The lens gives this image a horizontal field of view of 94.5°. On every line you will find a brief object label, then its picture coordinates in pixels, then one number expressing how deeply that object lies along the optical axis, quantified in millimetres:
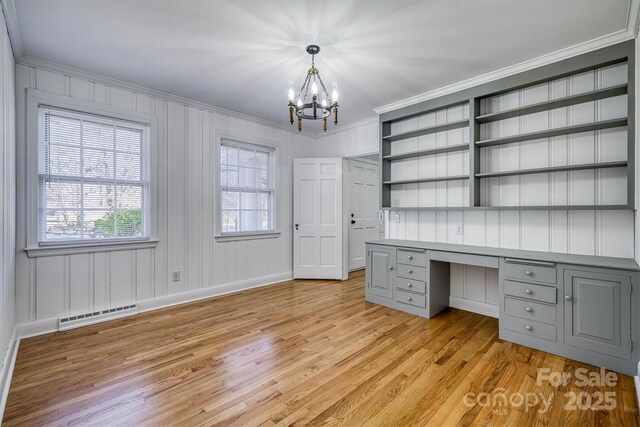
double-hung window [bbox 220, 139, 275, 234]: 4352
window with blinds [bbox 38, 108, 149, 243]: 2971
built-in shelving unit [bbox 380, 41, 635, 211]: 2471
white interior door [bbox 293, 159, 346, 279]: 5047
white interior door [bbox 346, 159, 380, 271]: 5566
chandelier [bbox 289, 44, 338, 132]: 2465
